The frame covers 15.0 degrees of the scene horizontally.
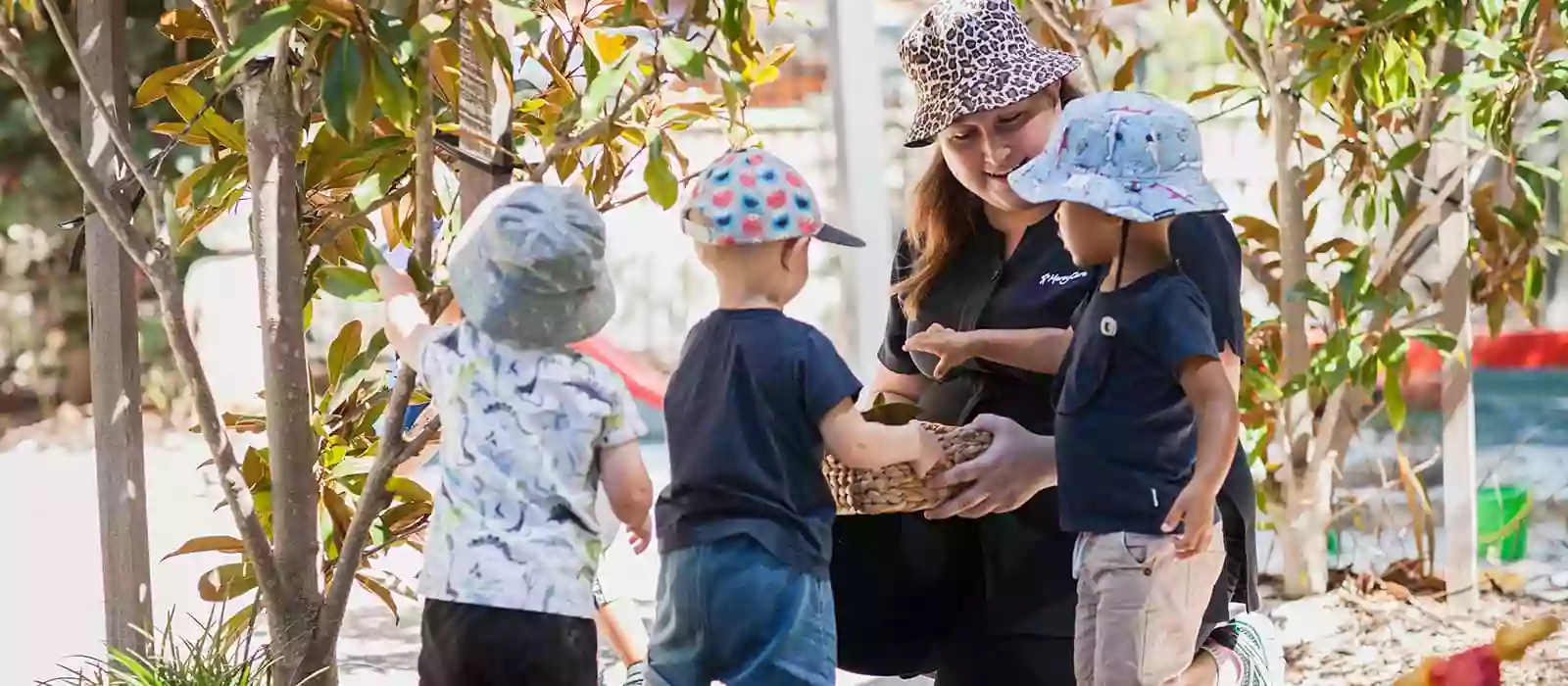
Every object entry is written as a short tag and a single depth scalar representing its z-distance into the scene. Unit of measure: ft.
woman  28.67
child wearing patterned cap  27.65
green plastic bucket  41.22
